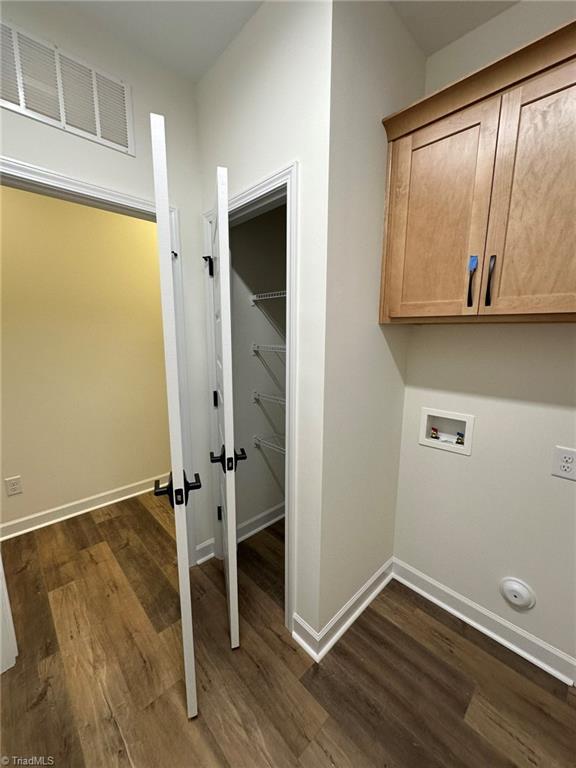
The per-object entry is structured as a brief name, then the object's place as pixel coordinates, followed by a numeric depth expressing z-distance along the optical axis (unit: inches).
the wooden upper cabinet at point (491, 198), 37.7
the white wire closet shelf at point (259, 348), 76.6
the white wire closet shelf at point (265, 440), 86.4
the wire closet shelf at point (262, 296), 65.6
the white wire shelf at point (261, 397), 83.0
